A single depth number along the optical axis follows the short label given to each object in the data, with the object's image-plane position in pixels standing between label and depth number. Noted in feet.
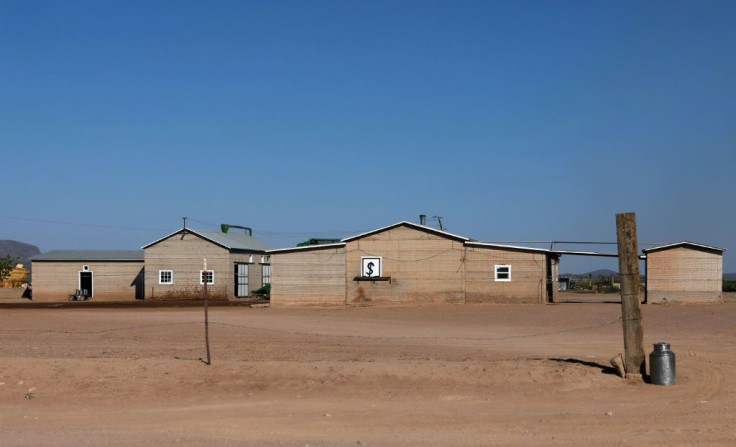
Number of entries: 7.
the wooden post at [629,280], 49.85
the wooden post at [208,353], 50.90
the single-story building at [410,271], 130.72
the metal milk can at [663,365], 47.15
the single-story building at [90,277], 184.24
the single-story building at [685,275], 126.52
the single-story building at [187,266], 172.24
